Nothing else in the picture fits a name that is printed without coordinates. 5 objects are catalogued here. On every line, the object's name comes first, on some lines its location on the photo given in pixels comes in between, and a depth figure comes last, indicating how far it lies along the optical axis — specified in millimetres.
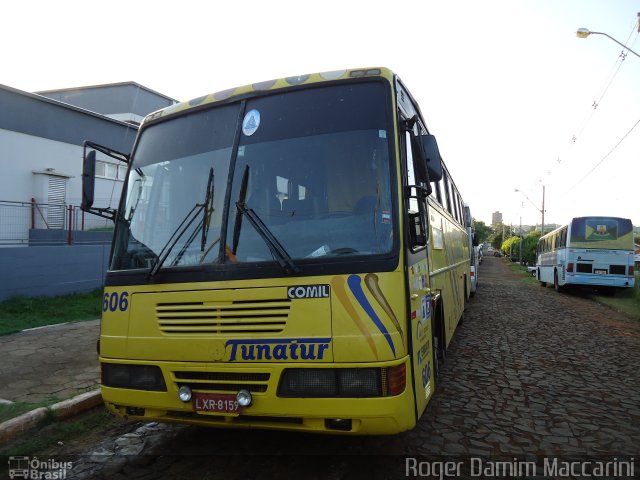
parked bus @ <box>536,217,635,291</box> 17203
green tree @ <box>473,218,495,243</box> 107469
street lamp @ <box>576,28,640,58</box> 14610
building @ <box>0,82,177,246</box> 14812
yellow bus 3082
